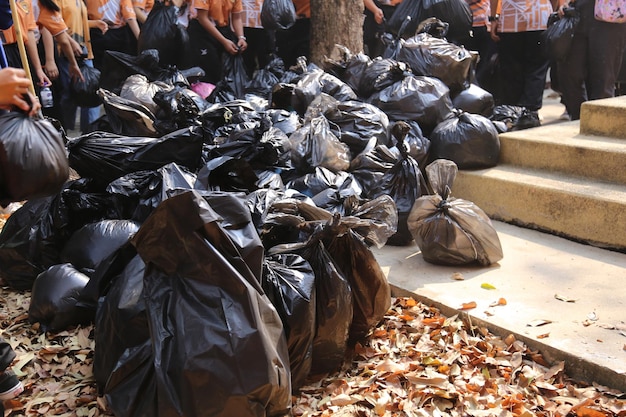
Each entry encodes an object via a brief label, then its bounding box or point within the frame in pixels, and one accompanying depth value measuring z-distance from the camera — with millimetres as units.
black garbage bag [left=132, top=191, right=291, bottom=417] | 2029
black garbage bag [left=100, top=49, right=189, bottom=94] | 5969
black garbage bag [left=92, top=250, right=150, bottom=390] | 2342
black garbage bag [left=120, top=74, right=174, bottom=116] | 5156
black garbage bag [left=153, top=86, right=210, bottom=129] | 4445
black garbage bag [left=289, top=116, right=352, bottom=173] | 4223
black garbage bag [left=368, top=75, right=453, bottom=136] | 4988
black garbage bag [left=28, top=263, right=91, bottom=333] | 3064
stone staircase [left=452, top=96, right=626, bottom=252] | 3896
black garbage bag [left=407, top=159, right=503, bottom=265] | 3562
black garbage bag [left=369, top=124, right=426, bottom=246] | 3953
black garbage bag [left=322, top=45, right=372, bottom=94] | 5644
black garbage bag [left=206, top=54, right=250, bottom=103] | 6193
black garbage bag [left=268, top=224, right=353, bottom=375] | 2688
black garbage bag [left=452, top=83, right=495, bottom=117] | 5441
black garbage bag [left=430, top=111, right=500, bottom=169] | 4625
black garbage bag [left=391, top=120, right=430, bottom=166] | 4582
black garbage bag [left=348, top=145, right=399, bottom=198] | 4109
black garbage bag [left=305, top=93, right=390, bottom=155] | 4578
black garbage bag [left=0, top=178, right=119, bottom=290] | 3621
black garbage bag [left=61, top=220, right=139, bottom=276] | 3299
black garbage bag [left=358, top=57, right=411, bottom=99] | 5223
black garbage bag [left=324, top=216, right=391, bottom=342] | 2854
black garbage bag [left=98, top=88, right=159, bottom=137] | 4695
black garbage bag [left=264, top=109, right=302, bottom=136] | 4699
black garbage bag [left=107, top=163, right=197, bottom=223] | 3387
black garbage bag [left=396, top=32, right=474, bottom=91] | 5402
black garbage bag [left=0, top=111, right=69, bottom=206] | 2127
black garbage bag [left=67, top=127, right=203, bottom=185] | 3781
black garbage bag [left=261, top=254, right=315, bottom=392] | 2527
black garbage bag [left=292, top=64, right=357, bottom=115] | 5133
